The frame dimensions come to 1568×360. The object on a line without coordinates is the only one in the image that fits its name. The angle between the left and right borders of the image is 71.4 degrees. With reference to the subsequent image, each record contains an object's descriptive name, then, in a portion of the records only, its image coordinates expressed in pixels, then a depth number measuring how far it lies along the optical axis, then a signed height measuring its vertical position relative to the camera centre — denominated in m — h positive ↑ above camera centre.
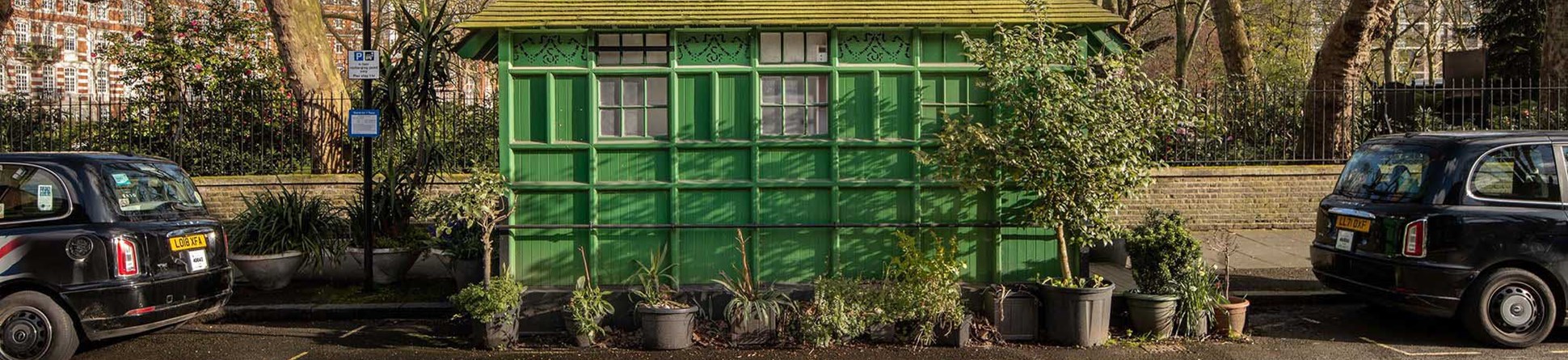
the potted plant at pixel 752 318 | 7.87 -1.02
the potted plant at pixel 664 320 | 7.75 -1.02
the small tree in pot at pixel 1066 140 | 7.68 +0.24
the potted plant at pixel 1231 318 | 8.19 -1.09
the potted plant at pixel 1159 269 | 8.01 -0.71
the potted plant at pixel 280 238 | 10.26 -0.54
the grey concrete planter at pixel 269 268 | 10.20 -0.81
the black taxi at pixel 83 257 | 7.19 -0.49
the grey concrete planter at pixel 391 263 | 10.48 -0.79
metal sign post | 9.84 +0.95
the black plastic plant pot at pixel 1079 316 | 7.89 -1.03
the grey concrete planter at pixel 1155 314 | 8.02 -1.04
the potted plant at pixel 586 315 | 7.83 -0.97
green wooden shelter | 8.39 +0.38
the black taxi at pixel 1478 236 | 7.80 -0.47
